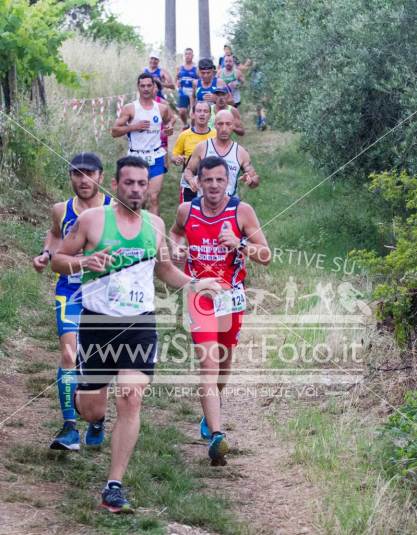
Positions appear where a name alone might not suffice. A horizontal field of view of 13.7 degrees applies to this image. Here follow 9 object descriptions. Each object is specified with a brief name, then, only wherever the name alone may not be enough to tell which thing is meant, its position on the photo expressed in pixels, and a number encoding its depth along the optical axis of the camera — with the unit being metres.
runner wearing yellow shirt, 20.38
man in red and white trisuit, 11.87
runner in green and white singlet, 9.80
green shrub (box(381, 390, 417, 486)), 10.10
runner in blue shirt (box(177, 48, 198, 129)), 36.89
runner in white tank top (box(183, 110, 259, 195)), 17.25
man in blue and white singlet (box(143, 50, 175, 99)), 34.89
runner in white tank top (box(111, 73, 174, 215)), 21.73
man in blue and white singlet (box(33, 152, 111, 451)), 11.50
